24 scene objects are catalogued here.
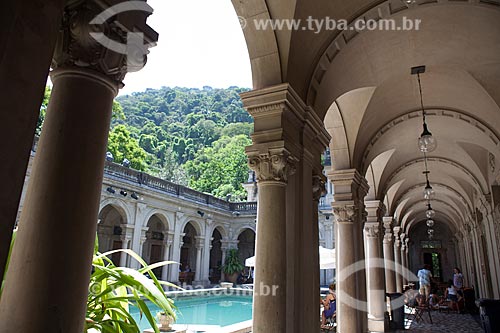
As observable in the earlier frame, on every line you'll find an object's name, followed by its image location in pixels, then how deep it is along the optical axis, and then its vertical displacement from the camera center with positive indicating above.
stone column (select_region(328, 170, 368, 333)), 8.01 +0.84
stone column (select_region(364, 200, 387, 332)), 10.49 +0.22
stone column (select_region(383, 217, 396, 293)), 15.80 +0.87
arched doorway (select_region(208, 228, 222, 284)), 33.97 +1.64
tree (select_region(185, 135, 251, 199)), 48.88 +13.55
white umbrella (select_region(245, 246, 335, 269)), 14.17 +0.63
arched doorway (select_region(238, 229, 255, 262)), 34.34 +2.67
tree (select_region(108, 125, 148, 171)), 30.50 +10.08
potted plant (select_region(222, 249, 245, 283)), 28.06 +0.33
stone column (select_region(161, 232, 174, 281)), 22.78 +0.97
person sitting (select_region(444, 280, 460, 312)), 15.56 -0.77
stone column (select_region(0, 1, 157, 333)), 1.95 +0.44
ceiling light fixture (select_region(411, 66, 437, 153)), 7.48 +2.78
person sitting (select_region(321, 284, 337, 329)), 9.88 -0.94
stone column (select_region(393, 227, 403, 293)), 19.05 +1.17
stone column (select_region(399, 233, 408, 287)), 20.95 +0.92
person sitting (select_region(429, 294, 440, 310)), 15.73 -1.03
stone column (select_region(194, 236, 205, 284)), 25.48 +1.06
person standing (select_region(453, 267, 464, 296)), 16.38 -0.03
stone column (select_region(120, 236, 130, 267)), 19.92 +0.61
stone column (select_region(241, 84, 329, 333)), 4.52 +0.83
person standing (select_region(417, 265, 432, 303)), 15.70 -0.09
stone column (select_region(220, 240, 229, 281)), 29.17 +1.82
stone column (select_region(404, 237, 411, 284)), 24.30 +1.27
